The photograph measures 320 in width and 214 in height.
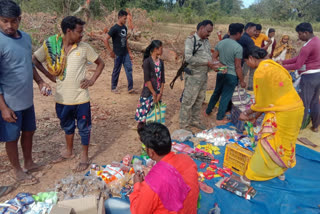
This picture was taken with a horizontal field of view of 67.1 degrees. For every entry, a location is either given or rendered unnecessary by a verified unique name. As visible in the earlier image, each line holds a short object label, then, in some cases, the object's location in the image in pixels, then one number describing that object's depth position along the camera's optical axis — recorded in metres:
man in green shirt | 4.80
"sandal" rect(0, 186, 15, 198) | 2.95
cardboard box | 2.39
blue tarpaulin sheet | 2.96
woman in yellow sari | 2.98
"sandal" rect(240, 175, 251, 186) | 3.35
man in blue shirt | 2.55
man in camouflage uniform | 4.31
